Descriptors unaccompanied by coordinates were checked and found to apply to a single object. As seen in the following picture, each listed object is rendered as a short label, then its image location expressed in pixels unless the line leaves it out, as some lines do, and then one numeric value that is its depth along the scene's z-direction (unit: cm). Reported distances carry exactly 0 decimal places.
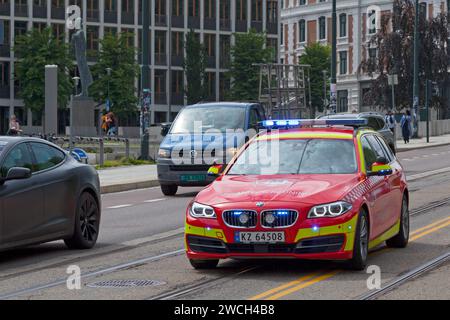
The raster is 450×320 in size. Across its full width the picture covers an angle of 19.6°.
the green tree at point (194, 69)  10512
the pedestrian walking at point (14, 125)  3651
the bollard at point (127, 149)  4255
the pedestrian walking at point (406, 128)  6494
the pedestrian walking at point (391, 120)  6222
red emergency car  1241
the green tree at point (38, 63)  9038
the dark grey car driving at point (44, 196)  1407
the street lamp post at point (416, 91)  6894
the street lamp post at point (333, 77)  5298
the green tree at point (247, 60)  10281
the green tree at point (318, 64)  10763
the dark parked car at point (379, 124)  3734
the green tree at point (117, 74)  9175
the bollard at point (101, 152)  3953
